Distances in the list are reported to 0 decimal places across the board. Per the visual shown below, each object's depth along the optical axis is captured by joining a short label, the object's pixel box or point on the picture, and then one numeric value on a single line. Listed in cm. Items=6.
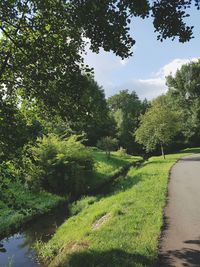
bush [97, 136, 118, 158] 2207
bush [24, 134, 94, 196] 1286
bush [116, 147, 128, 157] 2422
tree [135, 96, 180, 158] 2176
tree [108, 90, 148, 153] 3231
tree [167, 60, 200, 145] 3894
